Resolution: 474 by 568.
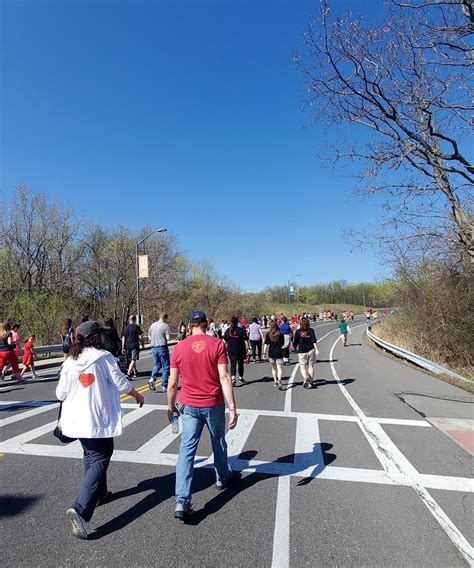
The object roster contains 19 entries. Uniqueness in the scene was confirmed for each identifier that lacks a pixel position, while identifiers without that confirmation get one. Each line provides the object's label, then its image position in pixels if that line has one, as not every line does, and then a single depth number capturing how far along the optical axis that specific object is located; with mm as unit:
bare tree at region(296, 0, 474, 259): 9039
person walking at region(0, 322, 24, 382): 11273
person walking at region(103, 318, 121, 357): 9406
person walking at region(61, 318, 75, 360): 10198
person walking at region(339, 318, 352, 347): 24562
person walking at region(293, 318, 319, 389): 10125
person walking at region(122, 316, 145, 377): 11719
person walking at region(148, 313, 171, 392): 9920
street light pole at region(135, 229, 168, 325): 26750
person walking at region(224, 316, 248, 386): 10578
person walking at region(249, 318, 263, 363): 15602
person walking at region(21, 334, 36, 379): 12477
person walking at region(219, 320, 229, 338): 21562
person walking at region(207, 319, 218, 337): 17109
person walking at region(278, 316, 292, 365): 16297
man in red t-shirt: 3639
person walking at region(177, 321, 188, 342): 21969
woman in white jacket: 3303
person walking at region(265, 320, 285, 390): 10156
